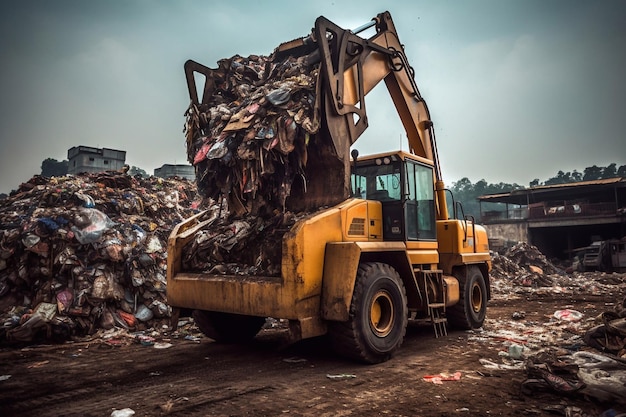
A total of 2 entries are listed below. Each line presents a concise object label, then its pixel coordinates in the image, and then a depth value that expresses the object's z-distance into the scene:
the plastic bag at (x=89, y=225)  7.75
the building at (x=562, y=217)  24.52
